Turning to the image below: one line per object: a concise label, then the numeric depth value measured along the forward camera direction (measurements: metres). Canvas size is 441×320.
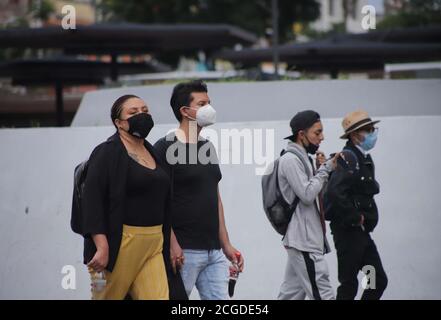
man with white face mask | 14.04
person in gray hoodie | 15.21
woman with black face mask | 13.16
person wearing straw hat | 15.99
